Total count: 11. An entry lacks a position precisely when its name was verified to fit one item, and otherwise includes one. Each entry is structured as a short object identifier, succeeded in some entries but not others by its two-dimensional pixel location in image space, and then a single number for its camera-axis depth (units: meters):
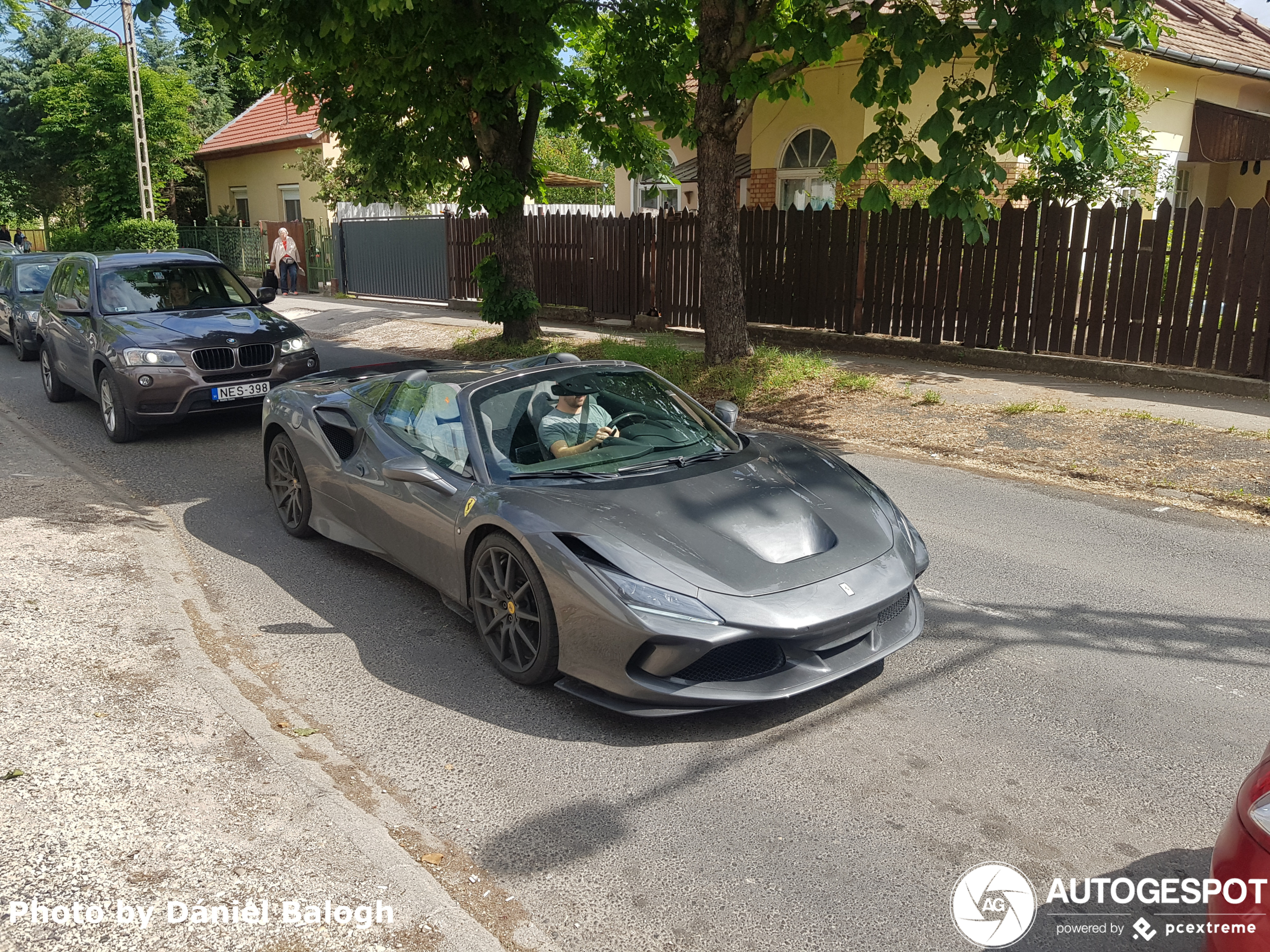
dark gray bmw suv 9.21
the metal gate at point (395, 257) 24.00
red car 2.09
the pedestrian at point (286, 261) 27.39
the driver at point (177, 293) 10.22
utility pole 26.16
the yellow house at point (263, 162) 30.75
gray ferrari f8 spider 3.91
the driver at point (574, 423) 5.09
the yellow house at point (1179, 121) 17.78
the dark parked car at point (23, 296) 14.93
